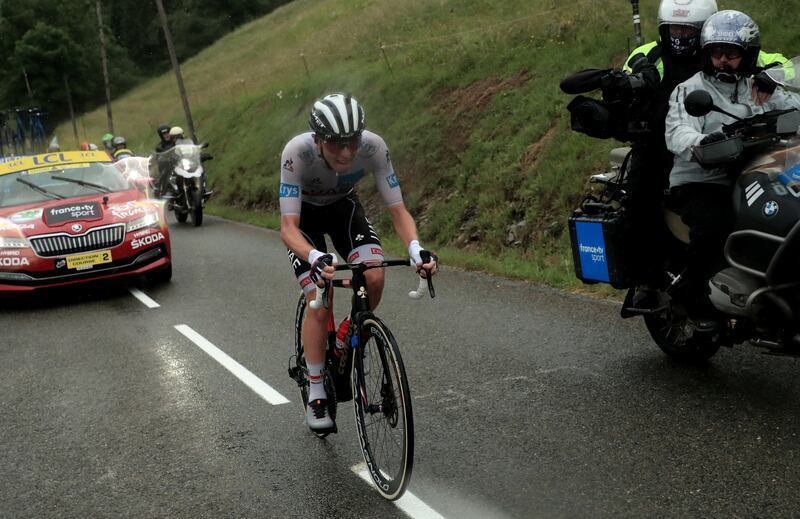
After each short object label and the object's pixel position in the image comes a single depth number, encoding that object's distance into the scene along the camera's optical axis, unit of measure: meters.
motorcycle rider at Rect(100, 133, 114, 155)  28.85
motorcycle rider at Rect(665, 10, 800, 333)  5.14
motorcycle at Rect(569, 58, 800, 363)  4.57
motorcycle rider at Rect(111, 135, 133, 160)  22.44
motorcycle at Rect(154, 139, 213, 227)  19.42
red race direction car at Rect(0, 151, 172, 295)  10.73
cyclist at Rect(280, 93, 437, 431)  4.68
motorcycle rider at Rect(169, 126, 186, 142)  20.67
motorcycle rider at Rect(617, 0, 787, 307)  5.76
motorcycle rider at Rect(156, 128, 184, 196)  20.16
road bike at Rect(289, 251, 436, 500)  4.30
